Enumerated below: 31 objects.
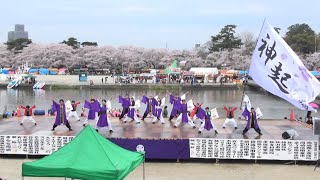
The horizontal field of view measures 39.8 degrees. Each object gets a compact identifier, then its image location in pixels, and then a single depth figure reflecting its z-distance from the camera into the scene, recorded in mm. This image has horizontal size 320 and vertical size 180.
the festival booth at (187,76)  66625
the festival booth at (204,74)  68000
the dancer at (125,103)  20861
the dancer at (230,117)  19047
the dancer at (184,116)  19688
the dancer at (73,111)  21256
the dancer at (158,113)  20906
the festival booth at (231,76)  66688
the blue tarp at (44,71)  78488
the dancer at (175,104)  20156
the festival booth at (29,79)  65062
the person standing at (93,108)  18969
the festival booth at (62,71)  80438
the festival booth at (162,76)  65000
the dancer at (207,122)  18078
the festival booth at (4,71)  77738
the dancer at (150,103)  21078
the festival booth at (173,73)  66312
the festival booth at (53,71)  78550
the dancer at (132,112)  21036
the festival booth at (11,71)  79519
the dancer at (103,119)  18281
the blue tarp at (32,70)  79050
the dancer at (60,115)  18406
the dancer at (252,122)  17672
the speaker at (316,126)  15289
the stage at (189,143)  16062
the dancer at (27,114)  19953
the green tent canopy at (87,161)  9523
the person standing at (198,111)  18781
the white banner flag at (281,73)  15555
